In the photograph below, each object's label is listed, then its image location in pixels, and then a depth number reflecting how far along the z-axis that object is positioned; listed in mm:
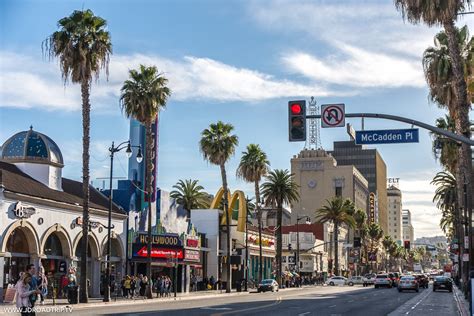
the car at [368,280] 92525
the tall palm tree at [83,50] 38438
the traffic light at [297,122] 20594
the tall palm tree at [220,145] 62031
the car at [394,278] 81625
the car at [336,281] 90750
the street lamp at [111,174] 39188
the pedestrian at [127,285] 45688
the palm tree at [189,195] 87375
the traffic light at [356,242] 89375
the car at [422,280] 79375
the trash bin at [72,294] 35812
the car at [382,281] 76438
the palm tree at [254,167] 73750
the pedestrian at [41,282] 26247
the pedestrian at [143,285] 48925
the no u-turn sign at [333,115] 21484
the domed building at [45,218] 38188
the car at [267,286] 62188
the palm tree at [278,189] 79000
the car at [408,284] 63469
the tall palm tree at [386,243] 196625
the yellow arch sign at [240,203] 70750
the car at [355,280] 97688
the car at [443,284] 64875
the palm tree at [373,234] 155500
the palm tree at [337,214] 106375
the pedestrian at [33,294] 16656
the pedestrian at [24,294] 16250
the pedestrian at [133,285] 46303
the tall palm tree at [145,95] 47156
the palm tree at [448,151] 53725
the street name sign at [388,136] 22250
